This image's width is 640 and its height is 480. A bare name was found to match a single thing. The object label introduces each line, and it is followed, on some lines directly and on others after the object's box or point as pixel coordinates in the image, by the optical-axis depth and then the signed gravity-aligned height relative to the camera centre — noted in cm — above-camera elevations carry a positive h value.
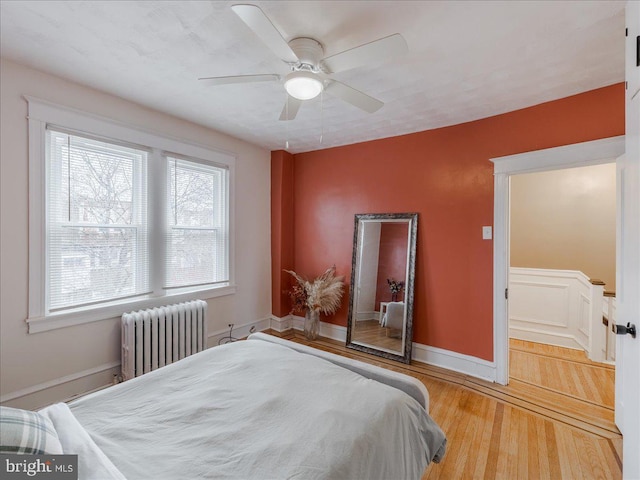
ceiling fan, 133 +94
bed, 99 -76
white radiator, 253 -92
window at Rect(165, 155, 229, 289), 305 +15
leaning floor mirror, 329 -55
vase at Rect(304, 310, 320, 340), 386 -113
